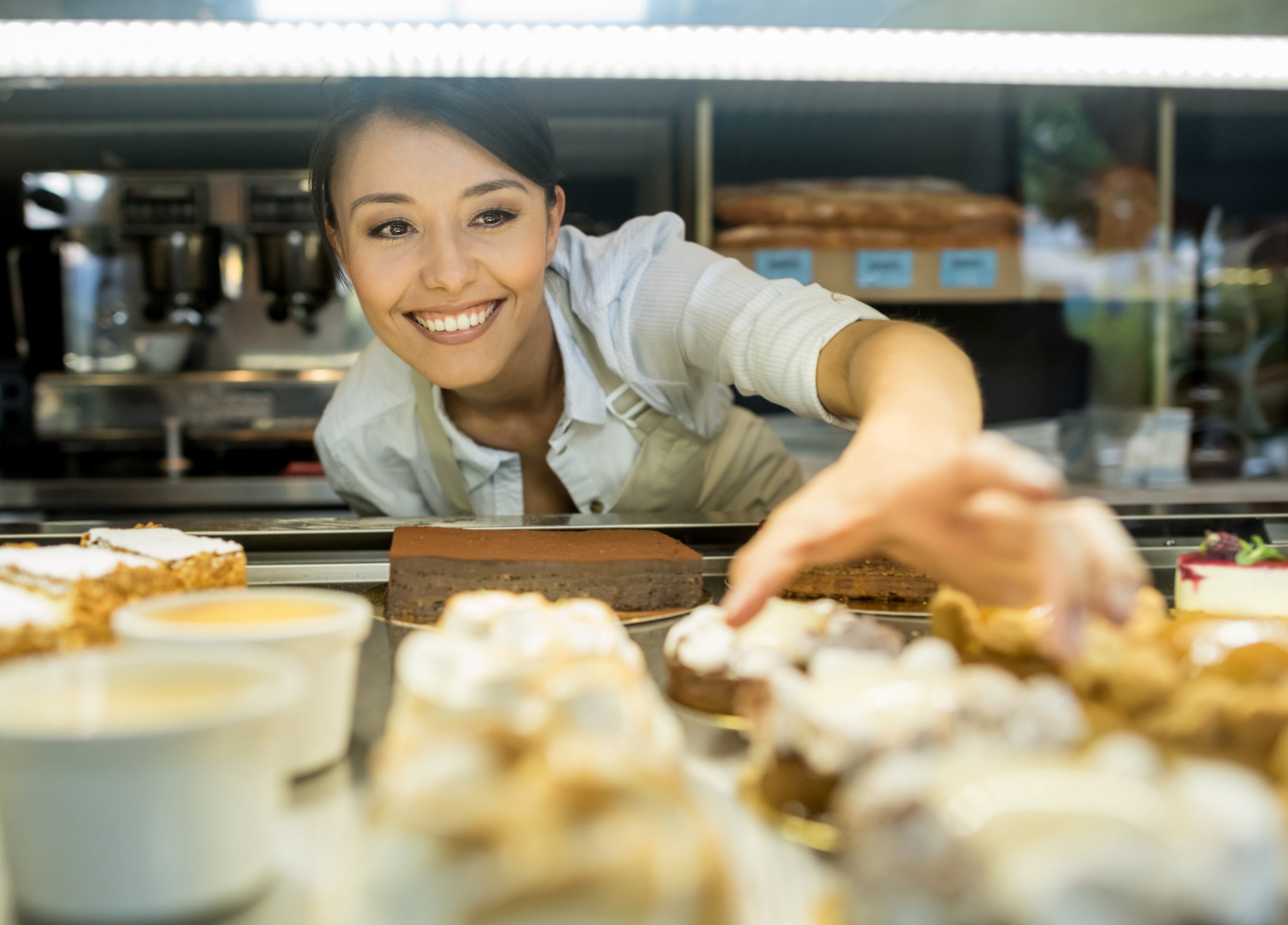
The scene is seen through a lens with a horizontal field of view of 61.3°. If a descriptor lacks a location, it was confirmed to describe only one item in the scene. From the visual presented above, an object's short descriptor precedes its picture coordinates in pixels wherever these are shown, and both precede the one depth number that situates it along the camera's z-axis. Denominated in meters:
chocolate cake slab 1.22
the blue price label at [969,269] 3.29
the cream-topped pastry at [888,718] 0.58
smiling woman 0.81
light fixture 1.47
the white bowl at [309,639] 0.69
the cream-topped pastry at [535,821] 0.47
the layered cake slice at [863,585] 1.30
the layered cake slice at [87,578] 0.95
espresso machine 3.31
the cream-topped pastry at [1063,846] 0.45
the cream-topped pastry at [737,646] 0.82
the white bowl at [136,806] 0.54
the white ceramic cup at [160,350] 3.50
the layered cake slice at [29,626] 0.81
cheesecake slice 1.08
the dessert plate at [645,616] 1.22
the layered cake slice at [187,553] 1.09
